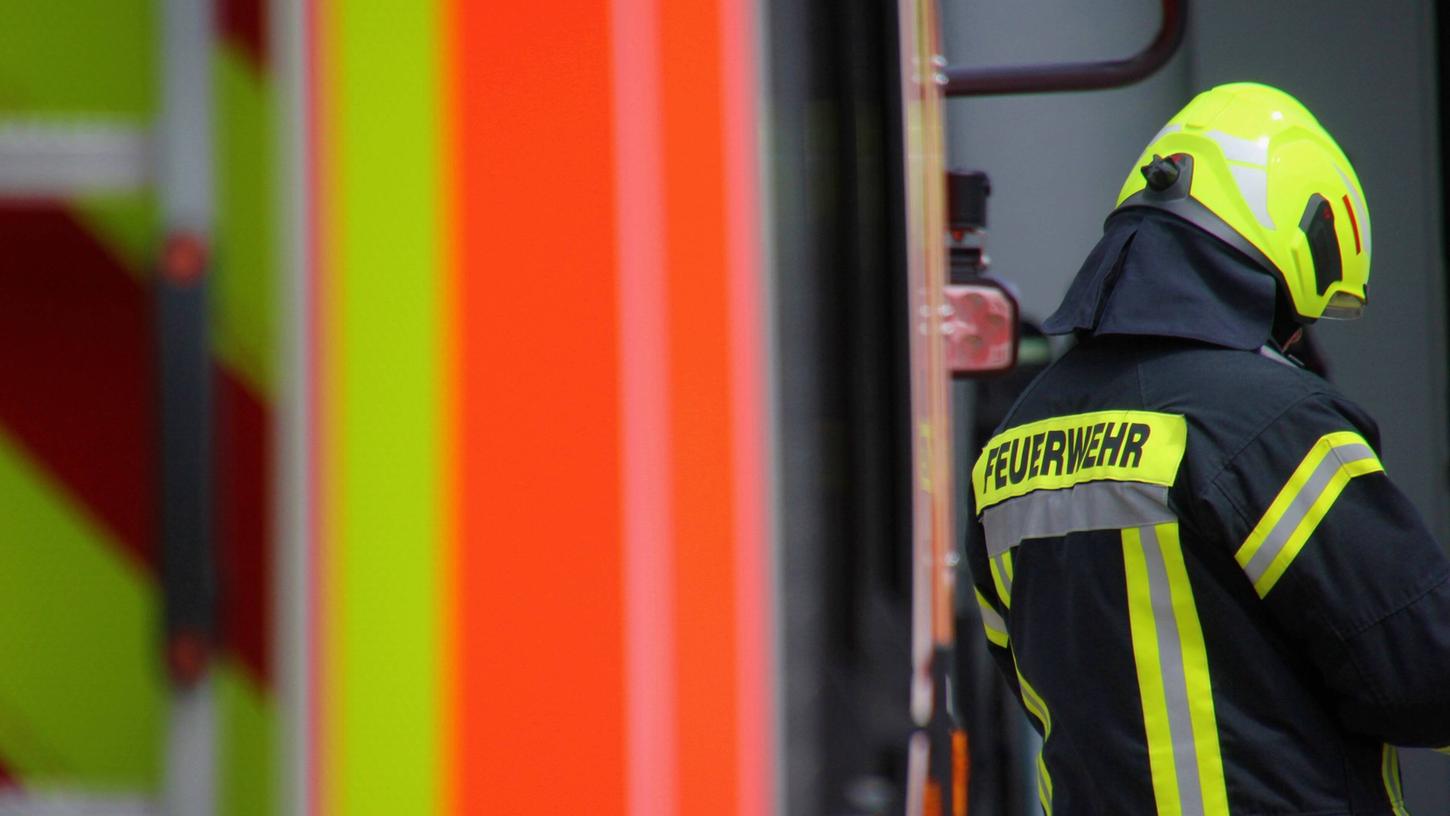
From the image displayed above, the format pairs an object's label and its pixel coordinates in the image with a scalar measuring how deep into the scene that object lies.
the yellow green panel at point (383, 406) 5.49
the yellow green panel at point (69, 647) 5.50
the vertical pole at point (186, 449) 5.38
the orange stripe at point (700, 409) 5.77
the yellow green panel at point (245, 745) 5.45
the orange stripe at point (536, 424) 5.54
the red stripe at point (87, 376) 5.52
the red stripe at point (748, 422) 5.92
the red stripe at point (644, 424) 5.66
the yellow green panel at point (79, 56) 5.50
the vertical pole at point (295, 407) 5.48
